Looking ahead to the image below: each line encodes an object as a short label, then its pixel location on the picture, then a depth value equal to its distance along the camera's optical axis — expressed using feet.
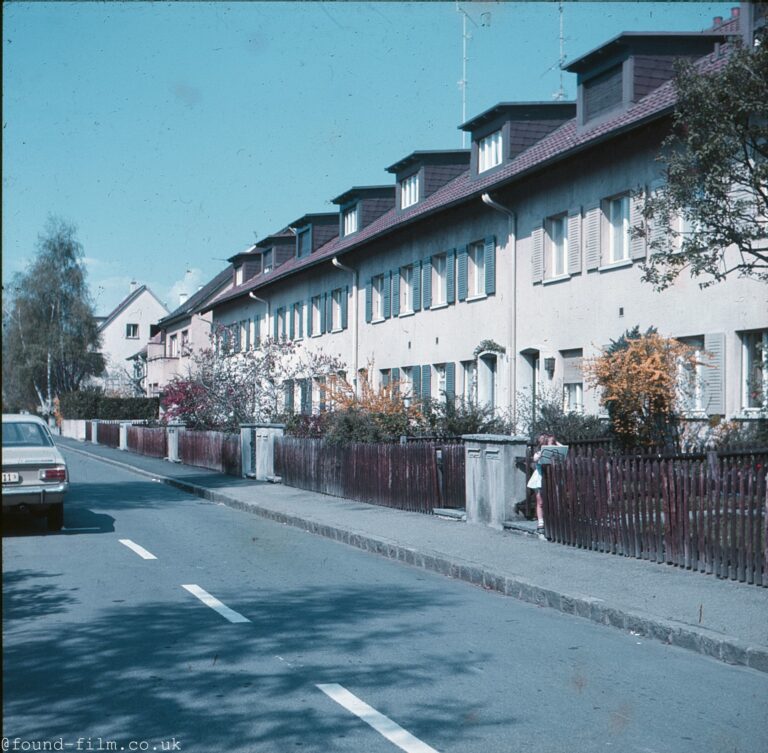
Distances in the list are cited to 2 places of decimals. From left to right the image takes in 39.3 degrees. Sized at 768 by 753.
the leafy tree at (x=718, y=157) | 36.52
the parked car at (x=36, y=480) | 48.08
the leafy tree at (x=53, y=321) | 258.16
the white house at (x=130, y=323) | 327.26
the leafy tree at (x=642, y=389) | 53.26
